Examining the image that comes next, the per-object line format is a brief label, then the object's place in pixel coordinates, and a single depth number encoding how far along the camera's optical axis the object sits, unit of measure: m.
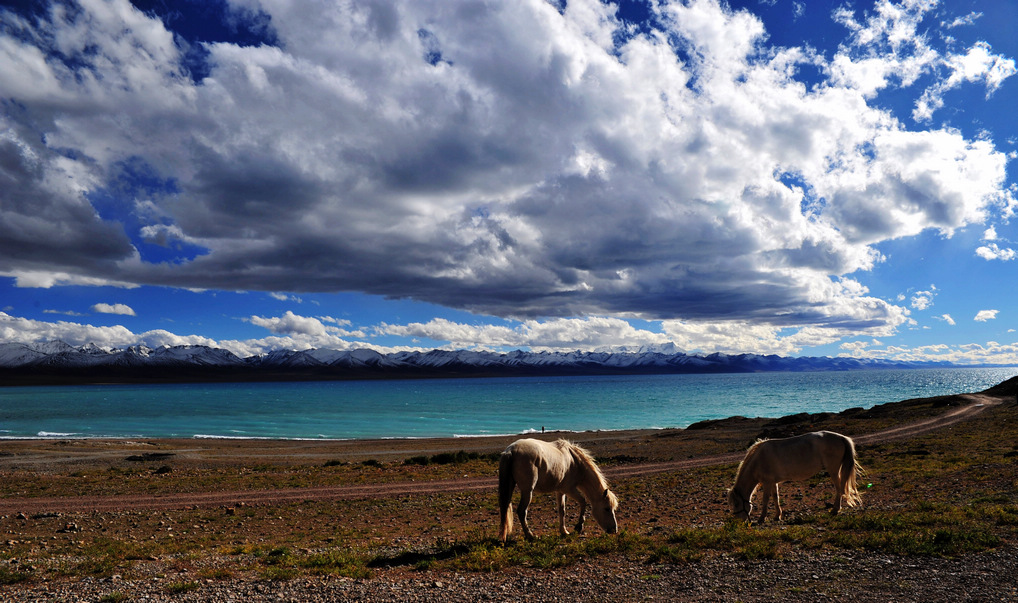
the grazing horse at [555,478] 10.41
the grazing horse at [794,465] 12.70
